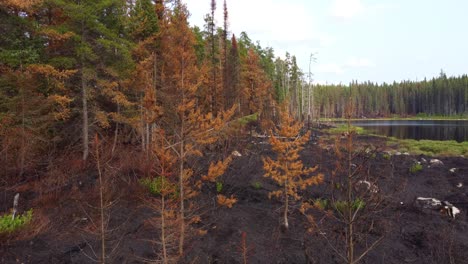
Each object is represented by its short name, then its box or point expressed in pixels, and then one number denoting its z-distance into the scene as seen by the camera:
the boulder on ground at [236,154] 18.68
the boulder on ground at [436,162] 18.22
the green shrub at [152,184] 11.04
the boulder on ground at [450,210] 9.30
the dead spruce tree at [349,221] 4.18
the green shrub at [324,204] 9.45
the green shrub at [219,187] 11.93
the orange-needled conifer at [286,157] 8.53
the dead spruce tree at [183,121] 6.36
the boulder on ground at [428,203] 9.85
